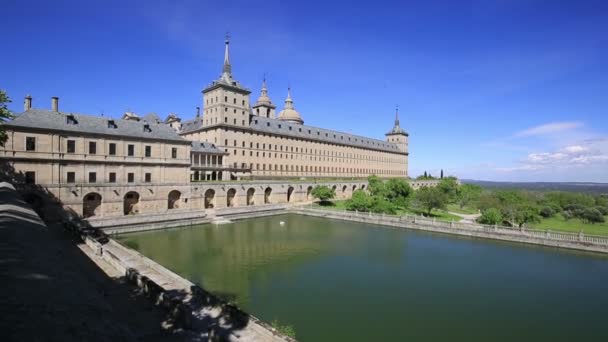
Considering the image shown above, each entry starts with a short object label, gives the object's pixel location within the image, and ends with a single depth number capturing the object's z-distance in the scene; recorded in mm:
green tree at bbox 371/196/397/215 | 39781
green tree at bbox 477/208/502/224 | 31961
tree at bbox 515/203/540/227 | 32406
